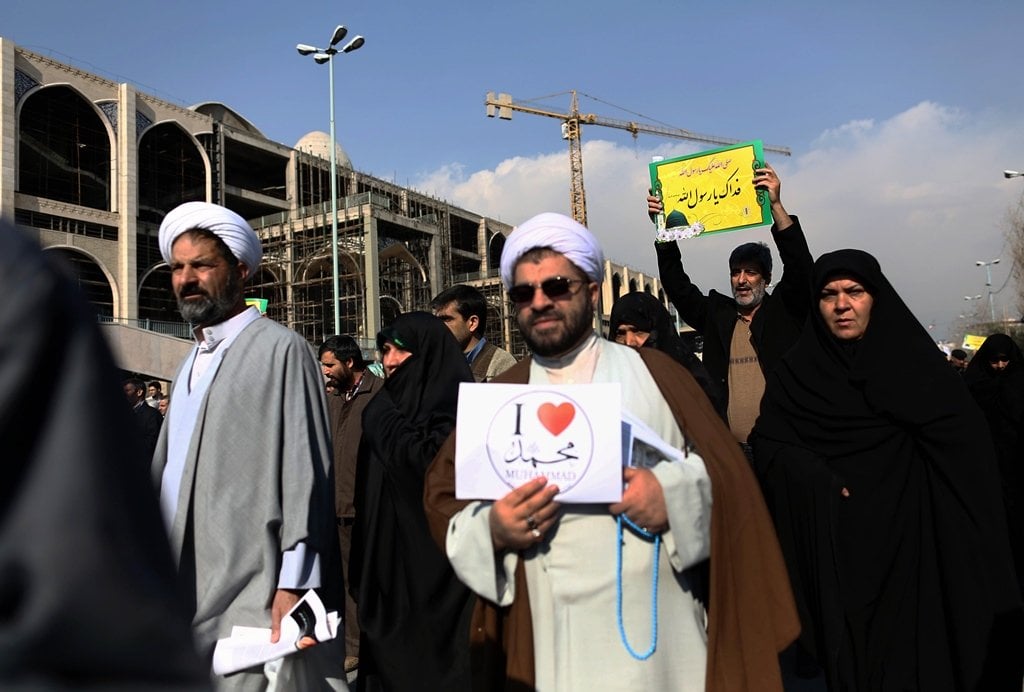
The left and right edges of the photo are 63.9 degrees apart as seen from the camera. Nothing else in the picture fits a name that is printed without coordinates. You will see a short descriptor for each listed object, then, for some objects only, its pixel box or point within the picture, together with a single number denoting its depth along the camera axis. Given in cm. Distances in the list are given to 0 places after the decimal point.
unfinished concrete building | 2936
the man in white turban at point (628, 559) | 201
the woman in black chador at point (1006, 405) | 671
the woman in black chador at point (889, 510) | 320
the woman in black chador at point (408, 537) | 385
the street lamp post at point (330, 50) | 2074
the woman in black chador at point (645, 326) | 477
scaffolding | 3694
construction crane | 6538
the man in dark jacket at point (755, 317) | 462
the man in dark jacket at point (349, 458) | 556
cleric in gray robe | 241
